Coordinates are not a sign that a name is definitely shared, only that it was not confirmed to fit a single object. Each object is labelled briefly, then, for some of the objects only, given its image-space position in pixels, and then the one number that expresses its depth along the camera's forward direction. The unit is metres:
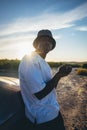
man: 1.11
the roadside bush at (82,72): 11.67
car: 1.17
